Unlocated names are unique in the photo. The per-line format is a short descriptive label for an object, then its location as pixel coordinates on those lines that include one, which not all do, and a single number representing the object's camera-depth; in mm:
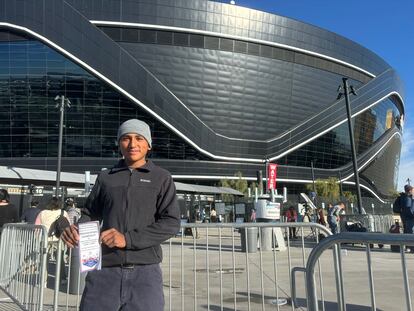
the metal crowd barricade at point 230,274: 6414
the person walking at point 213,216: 32522
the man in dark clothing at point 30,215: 10898
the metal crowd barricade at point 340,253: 2865
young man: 2916
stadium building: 54688
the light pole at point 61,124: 28178
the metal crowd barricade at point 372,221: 18062
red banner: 25953
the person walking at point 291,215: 22984
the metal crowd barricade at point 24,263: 5555
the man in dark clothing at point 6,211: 8570
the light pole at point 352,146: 23844
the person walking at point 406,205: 12875
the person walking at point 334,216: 18797
